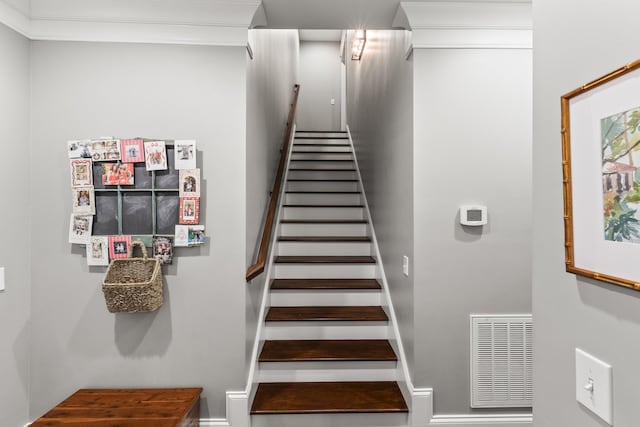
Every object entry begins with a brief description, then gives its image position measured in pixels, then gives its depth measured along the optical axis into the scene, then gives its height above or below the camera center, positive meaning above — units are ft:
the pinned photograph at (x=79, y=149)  7.38 +1.25
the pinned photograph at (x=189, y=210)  7.44 +0.14
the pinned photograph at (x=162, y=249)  7.42 -0.57
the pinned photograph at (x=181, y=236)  7.43 -0.33
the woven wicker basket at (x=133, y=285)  6.75 -1.13
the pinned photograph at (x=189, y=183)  7.45 +0.63
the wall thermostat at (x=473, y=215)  7.48 +0.03
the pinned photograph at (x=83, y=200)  7.36 +0.33
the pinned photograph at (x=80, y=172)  7.36 +0.82
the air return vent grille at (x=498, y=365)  7.54 -2.75
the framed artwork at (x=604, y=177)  2.29 +0.24
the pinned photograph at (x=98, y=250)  7.38 -0.58
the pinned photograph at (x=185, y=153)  7.44 +1.18
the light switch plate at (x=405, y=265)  8.00 -0.96
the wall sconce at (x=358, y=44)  15.16 +6.89
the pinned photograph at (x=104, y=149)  7.38 +1.25
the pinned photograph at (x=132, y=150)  7.40 +1.23
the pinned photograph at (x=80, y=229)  7.39 -0.20
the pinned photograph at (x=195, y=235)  7.46 -0.32
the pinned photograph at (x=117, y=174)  7.40 +0.80
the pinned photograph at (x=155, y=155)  7.39 +1.14
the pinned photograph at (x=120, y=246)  7.40 -0.51
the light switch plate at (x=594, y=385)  2.50 -1.08
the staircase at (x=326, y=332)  7.67 -2.64
